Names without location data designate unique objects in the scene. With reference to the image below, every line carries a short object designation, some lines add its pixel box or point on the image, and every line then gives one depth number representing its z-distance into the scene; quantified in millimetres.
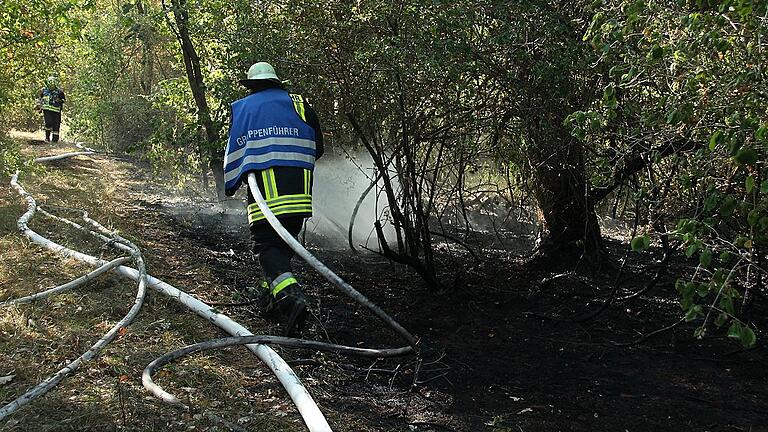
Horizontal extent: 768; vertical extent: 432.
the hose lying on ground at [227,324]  2994
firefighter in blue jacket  4758
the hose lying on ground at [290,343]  3211
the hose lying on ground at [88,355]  2801
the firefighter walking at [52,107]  15867
